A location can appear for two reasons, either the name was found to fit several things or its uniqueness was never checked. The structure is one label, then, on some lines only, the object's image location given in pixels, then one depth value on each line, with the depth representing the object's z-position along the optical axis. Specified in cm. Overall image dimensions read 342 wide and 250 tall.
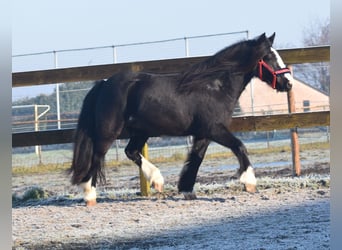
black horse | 1178
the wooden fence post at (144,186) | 1261
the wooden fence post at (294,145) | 1411
